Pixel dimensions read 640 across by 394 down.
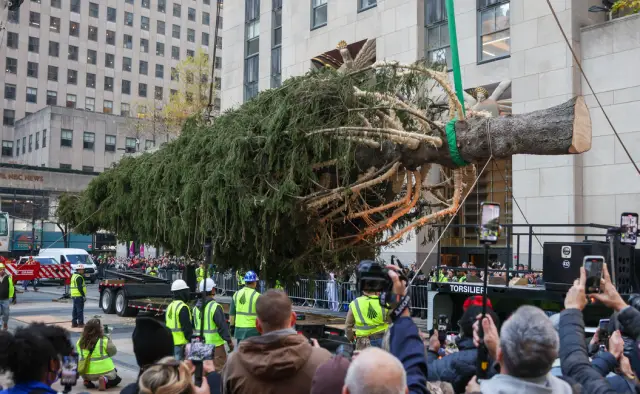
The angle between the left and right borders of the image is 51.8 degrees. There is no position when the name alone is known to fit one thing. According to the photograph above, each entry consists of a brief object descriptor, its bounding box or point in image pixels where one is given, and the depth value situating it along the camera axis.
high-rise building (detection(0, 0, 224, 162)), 75.50
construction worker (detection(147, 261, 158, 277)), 29.08
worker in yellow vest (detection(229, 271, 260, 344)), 10.31
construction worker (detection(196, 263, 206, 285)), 18.62
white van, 36.38
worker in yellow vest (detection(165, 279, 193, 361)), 9.68
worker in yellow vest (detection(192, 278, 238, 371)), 9.79
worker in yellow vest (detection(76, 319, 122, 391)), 10.41
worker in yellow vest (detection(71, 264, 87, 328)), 17.61
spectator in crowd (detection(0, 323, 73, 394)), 3.68
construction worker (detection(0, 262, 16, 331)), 16.55
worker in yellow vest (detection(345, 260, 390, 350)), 9.18
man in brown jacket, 3.75
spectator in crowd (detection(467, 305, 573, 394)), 2.80
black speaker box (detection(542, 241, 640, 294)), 8.27
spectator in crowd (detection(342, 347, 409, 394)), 2.61
